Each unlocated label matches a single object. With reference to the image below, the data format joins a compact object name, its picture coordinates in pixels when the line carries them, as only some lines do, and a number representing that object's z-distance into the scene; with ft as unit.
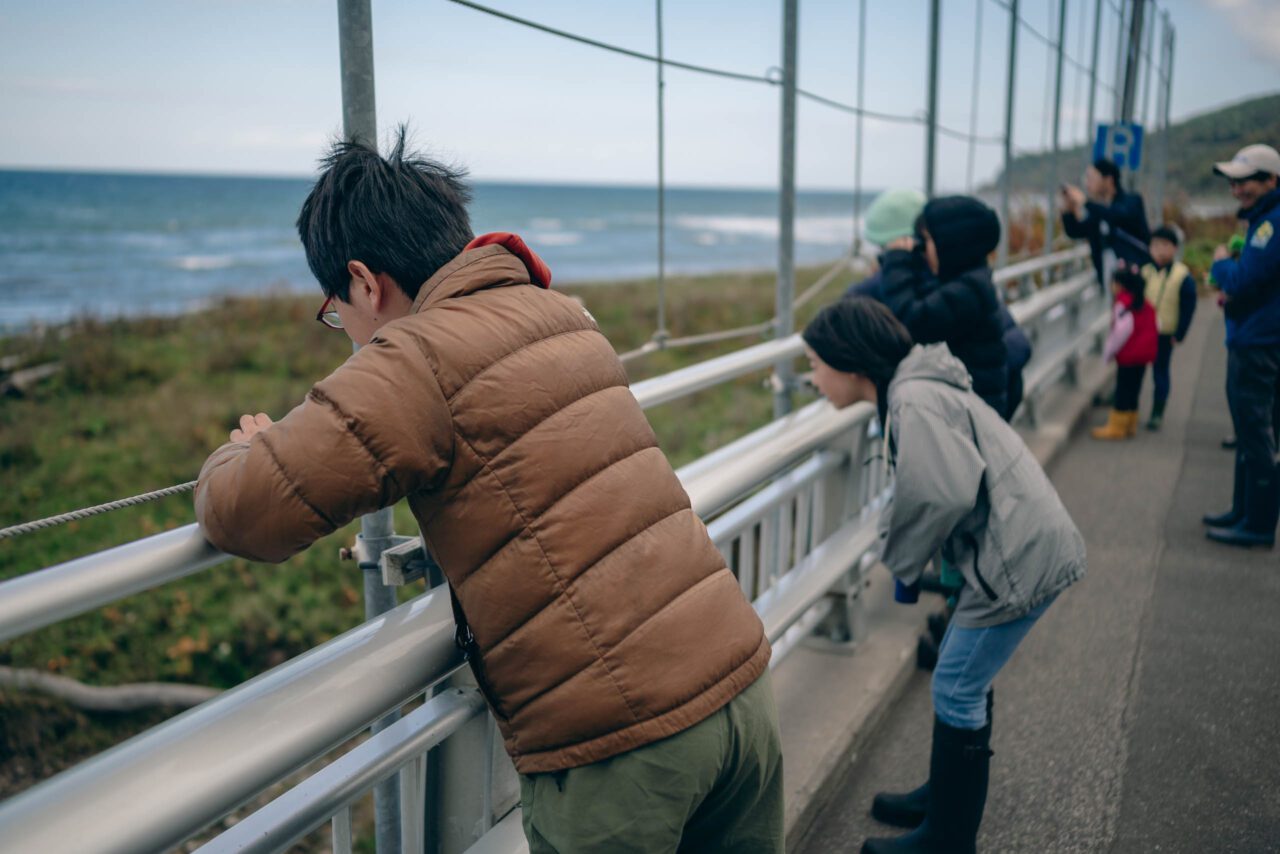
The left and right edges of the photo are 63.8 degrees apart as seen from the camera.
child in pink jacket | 24.47
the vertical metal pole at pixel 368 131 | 5.77
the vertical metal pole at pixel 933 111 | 17.93
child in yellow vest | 25.85
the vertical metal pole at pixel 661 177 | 11.38
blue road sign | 38.17
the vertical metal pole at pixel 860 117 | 16.19
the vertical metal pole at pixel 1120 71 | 42.09
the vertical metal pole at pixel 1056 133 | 31.83
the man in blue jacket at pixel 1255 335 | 15.80
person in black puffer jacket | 11.83
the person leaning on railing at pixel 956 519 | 7.88
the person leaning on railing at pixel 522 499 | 4.26
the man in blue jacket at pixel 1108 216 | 22.49
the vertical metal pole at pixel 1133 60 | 40.40
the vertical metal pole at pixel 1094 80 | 38.91
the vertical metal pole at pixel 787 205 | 12.94
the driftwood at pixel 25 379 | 51.15
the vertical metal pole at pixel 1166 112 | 64.23
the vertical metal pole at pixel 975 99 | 24.81
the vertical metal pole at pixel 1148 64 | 55.93
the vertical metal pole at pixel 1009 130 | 25.26
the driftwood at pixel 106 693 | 22.62
